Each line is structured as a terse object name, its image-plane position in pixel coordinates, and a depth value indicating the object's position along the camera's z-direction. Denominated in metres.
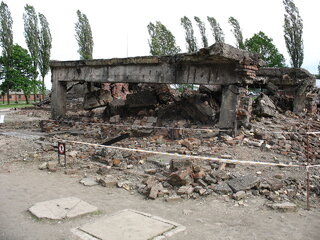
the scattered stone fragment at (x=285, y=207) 4.12
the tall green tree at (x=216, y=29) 33.72
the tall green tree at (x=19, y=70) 37.16
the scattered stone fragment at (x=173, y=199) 4.52
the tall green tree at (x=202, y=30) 33.81
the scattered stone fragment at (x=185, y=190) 4.73
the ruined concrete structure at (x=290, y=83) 12.34
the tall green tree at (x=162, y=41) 31.84
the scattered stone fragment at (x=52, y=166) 6.25
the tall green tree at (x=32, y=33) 36.59
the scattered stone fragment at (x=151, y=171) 5.87
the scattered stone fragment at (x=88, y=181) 5.37
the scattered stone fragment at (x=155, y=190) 4.66
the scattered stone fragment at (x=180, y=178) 4.98
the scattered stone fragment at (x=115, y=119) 11.02
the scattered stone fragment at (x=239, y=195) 4.53
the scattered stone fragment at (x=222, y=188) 4.77
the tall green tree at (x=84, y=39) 35.91
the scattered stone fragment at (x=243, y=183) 4.76
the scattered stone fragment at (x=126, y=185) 5.19
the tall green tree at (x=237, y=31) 34.06
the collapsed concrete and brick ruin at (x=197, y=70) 7.93
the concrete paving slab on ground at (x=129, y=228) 3.31
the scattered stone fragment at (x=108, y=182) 5.28
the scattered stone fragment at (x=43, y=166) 6.41
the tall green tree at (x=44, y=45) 36.97
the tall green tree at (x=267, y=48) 36.16
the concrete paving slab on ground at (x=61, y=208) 3.90
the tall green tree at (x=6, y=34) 35.72
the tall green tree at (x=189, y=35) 33.69
